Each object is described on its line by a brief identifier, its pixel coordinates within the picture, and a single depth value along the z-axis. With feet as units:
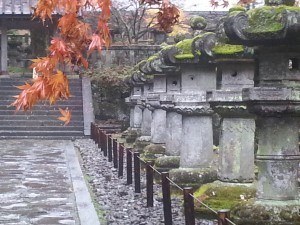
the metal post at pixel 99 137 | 67.15
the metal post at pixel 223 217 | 18.26
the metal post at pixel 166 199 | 28.22
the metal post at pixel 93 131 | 78.18
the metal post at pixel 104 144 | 61.05
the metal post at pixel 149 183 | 33.46
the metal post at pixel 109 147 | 56.13
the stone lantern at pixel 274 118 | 22.88
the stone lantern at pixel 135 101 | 70.03
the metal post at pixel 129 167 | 42.57
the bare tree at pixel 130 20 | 119.75
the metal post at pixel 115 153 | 51.16
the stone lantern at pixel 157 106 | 49.80
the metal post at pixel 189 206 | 22.99
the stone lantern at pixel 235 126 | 30.32
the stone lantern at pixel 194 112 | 34.99
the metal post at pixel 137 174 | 38.70
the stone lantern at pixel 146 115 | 61.74
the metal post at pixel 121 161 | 46.84
